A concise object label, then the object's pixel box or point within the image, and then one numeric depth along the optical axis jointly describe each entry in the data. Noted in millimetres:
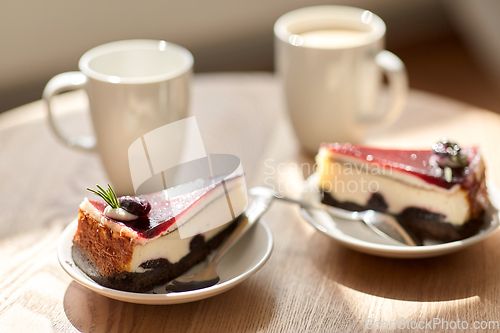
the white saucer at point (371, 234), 716
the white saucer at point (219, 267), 607
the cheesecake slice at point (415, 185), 809
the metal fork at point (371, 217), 827
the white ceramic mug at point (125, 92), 856
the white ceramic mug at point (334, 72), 1013
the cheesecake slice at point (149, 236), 647
